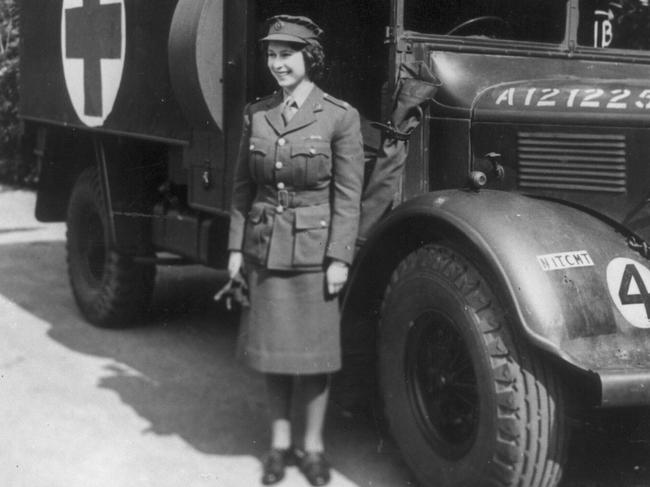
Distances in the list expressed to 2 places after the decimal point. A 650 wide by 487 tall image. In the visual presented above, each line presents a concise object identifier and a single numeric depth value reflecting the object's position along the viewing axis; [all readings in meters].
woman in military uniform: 3.54
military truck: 3.04
